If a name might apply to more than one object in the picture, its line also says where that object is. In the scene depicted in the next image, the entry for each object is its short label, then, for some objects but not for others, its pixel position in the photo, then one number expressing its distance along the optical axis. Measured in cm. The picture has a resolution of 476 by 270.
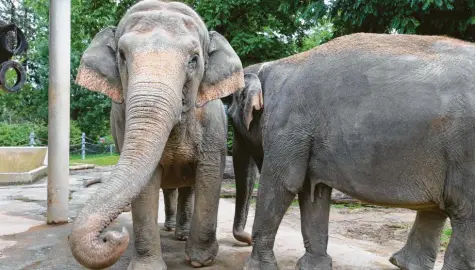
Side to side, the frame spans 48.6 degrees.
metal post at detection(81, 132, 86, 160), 2291
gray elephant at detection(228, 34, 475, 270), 303
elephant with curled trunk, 274
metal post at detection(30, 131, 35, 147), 2101
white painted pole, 641
